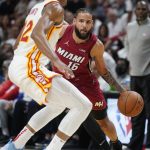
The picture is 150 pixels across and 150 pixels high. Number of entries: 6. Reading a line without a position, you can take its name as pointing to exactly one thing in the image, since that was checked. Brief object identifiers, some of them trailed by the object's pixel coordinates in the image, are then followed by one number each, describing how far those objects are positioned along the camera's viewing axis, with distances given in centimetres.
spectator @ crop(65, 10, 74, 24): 1590
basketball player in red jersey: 1123
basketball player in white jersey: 977
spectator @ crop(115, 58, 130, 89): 1662
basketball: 1114
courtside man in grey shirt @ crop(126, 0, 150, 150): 1327
